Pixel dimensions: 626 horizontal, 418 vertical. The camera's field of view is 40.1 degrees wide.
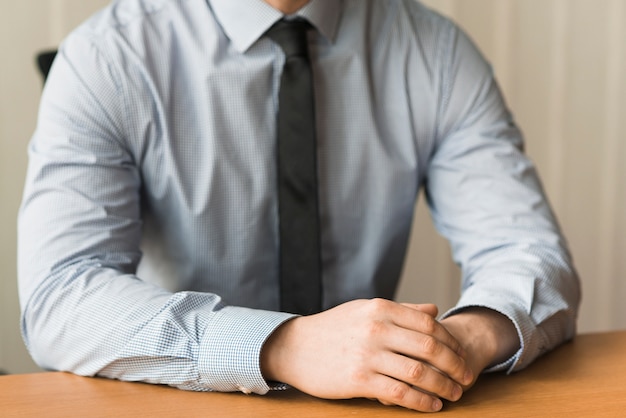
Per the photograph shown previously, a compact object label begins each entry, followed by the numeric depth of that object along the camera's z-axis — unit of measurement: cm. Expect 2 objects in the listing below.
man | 103
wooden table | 95
